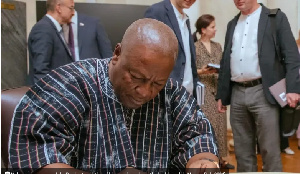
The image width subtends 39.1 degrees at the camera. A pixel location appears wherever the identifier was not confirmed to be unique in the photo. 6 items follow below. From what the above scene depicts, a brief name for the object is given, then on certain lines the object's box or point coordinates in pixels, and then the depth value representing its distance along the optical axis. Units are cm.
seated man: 108
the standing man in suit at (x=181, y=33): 257
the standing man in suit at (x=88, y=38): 320
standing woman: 396
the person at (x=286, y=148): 469
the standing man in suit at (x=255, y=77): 265
